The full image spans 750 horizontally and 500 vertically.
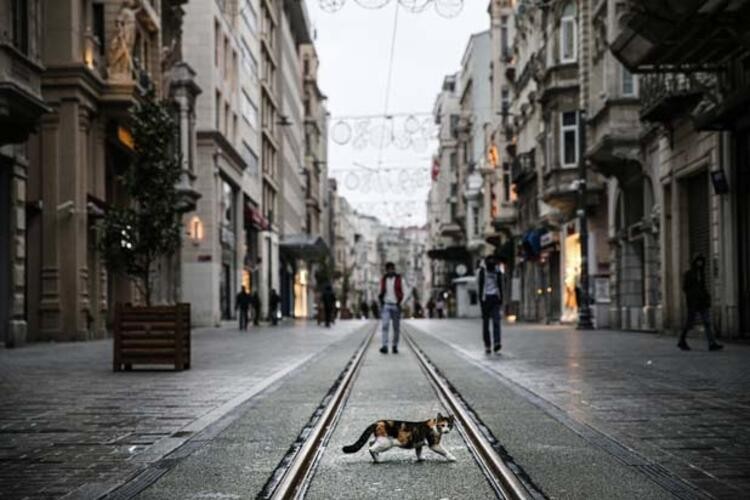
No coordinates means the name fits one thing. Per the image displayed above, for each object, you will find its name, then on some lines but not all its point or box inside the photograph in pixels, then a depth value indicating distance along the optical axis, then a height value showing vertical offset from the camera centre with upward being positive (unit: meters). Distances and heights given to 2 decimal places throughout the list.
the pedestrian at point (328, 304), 45.87 -0.10
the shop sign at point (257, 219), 57.97 +4.34
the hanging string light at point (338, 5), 16.12 +4.14
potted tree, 20.52 +1.79
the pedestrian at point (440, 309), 80.56 -0.64
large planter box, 15.86 -0.43
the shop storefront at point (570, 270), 42.97 +1.05
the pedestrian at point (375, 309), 77.47 -0.54
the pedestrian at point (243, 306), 41.25 -0.11
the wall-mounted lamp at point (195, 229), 44.78 +2.89
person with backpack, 20.08 +0.03
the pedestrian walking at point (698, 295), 19.66 +0.02
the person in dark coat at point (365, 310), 79.78 -0.62
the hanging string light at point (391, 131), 36.57 +6.31
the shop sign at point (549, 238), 46.47 +2.44
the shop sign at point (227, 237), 48.77 +2.86
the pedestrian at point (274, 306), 49.53 -0.18
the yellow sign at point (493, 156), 66.56 +8.31
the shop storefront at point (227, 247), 49.00 +2.43
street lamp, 35.38 +2.15
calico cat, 6.74 -0.79
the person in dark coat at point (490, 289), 19.05 +0.17
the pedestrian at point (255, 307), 47.56 -0.18
